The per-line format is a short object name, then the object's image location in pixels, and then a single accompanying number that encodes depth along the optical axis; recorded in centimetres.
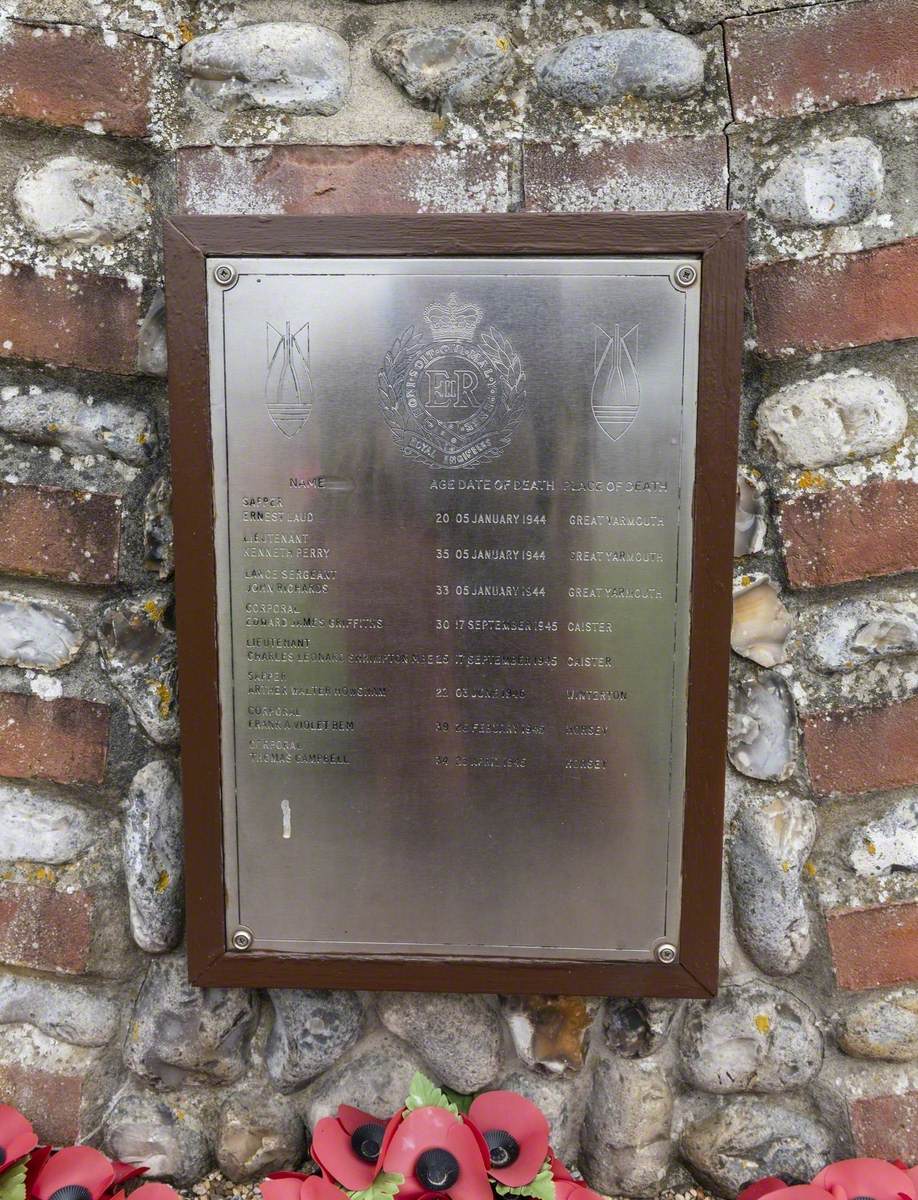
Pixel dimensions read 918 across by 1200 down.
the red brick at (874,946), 106
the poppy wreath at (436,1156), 94
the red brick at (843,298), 100
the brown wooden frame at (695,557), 97
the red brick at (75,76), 101
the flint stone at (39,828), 108
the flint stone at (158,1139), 109
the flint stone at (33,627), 107
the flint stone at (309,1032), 109
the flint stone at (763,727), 106
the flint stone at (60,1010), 109
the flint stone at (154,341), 105
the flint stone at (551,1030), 108
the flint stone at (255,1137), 110
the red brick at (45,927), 108
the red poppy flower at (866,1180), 98
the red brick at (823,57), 98
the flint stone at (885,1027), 106
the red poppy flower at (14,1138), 98
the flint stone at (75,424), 105
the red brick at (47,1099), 108
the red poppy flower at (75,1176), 98
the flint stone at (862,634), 103
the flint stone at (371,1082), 108
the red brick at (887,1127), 106
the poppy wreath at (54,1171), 97
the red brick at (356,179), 102
